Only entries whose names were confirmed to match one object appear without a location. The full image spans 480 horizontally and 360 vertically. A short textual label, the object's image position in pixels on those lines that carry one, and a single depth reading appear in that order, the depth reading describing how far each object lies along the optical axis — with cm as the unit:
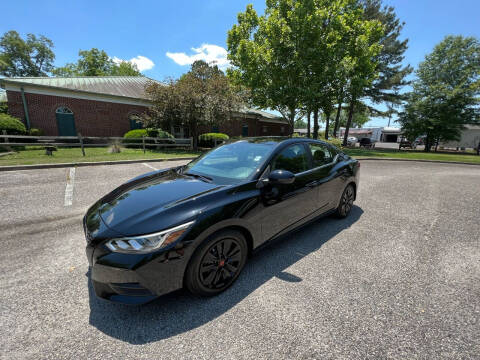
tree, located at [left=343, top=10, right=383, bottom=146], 1750
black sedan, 180
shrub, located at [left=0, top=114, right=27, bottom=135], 1194
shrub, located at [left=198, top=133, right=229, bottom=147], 1892
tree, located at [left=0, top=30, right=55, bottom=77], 4122
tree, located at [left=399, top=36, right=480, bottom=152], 2453
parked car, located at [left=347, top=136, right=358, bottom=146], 3892
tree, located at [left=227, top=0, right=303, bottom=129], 1681
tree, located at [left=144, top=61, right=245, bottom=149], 1541
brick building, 1448
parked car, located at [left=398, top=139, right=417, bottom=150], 3103
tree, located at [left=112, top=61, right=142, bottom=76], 4572
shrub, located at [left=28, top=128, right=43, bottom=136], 1400
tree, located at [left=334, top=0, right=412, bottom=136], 2439
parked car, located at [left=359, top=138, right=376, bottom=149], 3716
